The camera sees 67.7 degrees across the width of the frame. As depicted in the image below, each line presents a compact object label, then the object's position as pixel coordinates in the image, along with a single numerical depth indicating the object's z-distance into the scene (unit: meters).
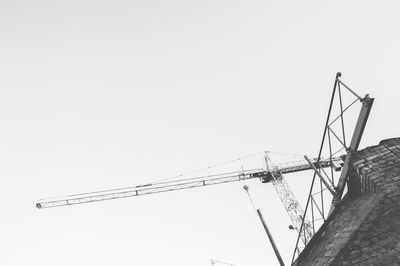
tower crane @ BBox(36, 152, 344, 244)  33.80
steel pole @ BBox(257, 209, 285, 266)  10.05
